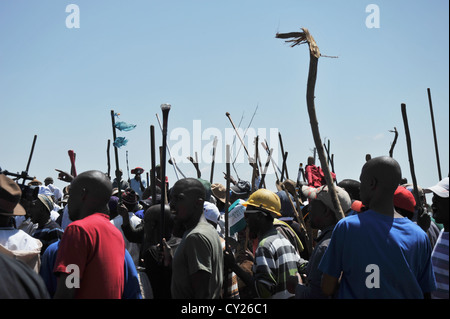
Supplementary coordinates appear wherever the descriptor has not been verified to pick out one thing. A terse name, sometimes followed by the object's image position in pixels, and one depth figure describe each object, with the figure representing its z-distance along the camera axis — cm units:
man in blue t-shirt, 349
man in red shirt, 361
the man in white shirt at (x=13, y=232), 463
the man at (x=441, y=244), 392
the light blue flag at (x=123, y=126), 765
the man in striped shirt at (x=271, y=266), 475
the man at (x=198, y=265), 409
